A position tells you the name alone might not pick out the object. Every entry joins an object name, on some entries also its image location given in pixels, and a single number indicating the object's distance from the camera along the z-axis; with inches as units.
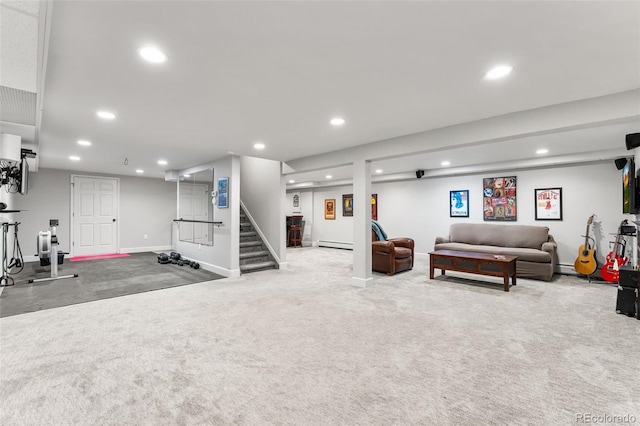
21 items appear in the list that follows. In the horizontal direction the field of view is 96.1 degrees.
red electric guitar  188.2
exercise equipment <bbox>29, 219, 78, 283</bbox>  204.4
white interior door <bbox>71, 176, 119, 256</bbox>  309.1
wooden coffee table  178.0
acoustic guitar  203.2
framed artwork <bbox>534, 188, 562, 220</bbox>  233.9
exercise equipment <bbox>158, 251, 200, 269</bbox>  257.3
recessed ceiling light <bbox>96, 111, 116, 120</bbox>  126.2
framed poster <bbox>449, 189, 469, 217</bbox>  282.0
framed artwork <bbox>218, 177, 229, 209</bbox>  223.3
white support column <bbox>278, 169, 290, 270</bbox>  247.6
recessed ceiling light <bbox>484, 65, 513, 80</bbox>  88.7
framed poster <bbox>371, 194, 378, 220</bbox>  352.1
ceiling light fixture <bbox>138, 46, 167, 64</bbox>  78.5
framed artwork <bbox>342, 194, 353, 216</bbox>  378.9
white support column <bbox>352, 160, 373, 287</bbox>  184.1
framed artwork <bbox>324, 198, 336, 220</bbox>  398.6
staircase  237.6
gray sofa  202.5
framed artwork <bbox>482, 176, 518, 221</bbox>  256.2
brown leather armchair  219.3
